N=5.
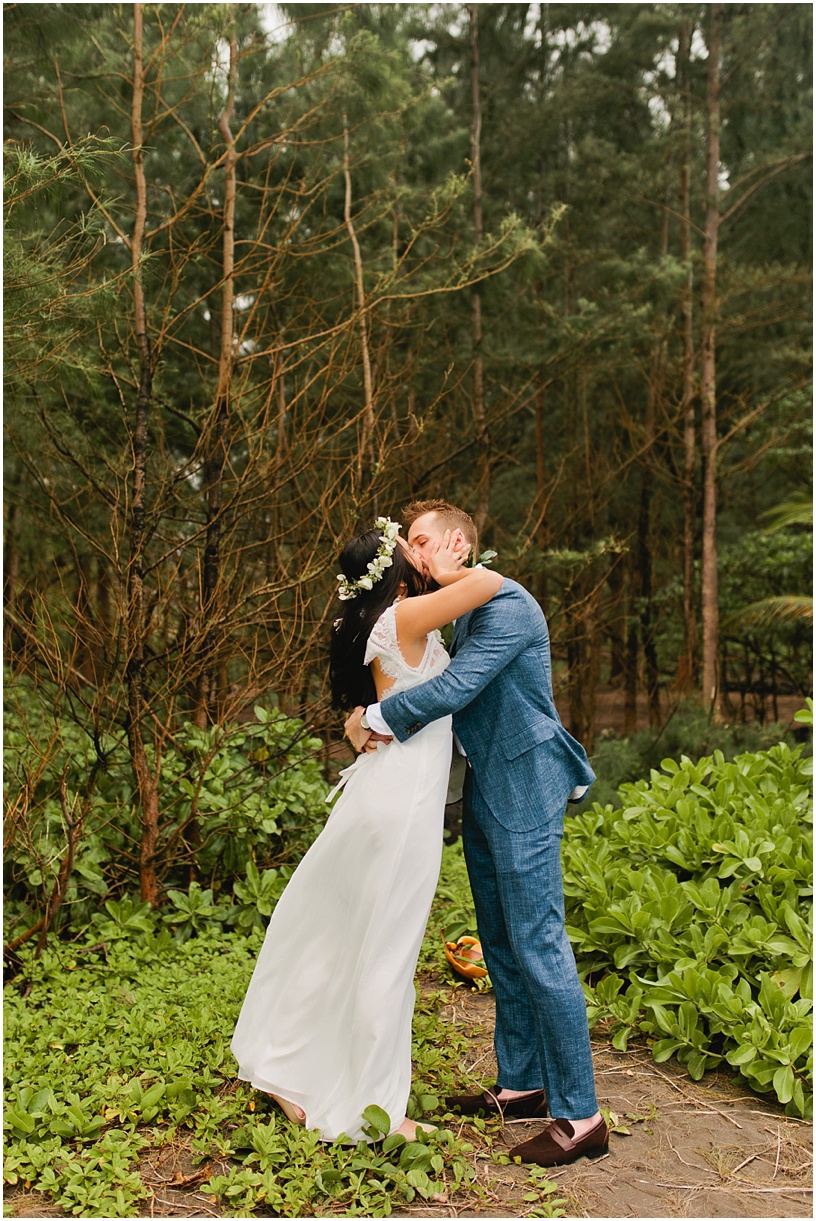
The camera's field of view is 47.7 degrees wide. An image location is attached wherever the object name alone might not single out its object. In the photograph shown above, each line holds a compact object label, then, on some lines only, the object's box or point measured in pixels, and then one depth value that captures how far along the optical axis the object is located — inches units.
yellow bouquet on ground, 161.3
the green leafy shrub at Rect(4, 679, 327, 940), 184.1
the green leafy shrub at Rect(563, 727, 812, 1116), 128.0
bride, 106.7
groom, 105.4
